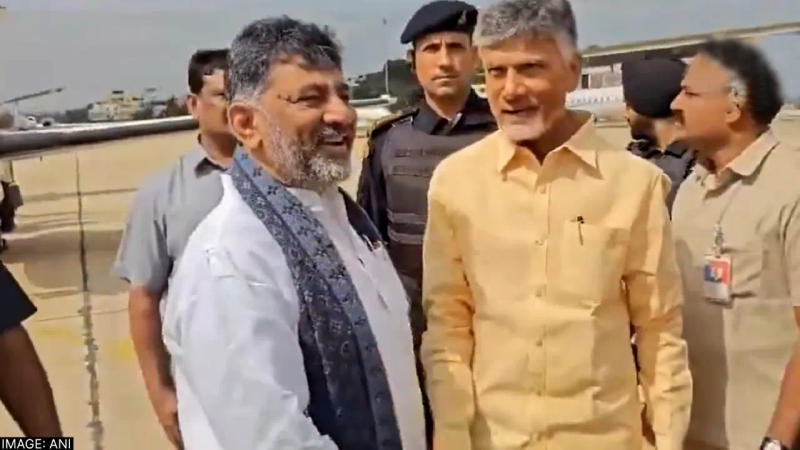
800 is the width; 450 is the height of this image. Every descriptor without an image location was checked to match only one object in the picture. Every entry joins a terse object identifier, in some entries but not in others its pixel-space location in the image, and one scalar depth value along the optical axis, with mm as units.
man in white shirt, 1169
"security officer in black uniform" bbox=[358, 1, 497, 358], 2279
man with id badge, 1713
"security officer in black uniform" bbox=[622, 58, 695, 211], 2871
